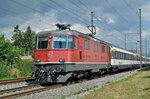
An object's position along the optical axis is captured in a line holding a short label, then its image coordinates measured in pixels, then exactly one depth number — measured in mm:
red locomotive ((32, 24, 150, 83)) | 11852
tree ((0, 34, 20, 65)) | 22469
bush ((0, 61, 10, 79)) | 19073
